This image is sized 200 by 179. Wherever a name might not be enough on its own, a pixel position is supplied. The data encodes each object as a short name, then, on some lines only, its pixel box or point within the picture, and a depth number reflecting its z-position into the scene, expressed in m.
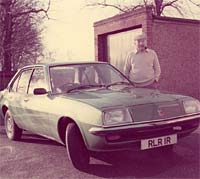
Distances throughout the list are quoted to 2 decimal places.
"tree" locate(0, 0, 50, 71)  25.86
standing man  6.60
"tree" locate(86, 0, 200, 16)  30.81
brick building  12.20
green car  4.43
